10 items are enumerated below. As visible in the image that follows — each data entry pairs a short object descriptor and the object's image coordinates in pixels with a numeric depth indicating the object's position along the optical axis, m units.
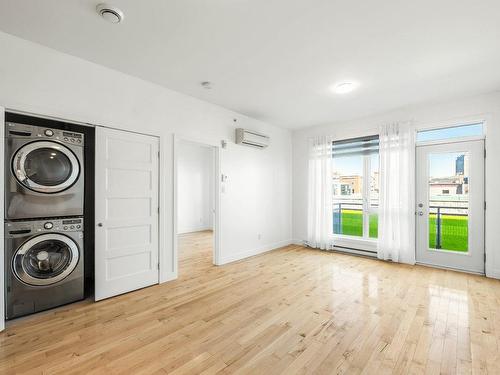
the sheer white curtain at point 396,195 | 4.38
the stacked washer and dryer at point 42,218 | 2.43
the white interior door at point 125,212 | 2.96
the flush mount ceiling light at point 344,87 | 3.47
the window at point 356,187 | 4.96
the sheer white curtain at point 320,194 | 5.32
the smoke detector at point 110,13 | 2.03
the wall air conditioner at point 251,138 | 4.62
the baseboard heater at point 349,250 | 4.91
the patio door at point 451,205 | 3.90
